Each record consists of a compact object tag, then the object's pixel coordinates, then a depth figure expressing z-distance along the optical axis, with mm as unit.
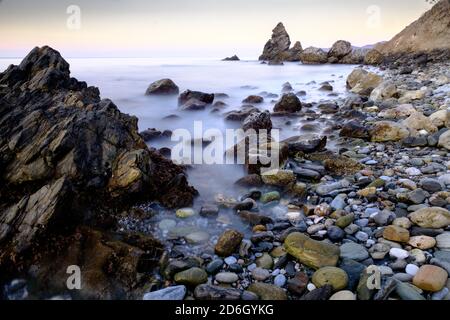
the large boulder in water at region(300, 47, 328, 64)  48281
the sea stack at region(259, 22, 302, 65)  58300
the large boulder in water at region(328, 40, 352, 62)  46375
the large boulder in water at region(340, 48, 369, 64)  42969
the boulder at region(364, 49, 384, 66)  37188
